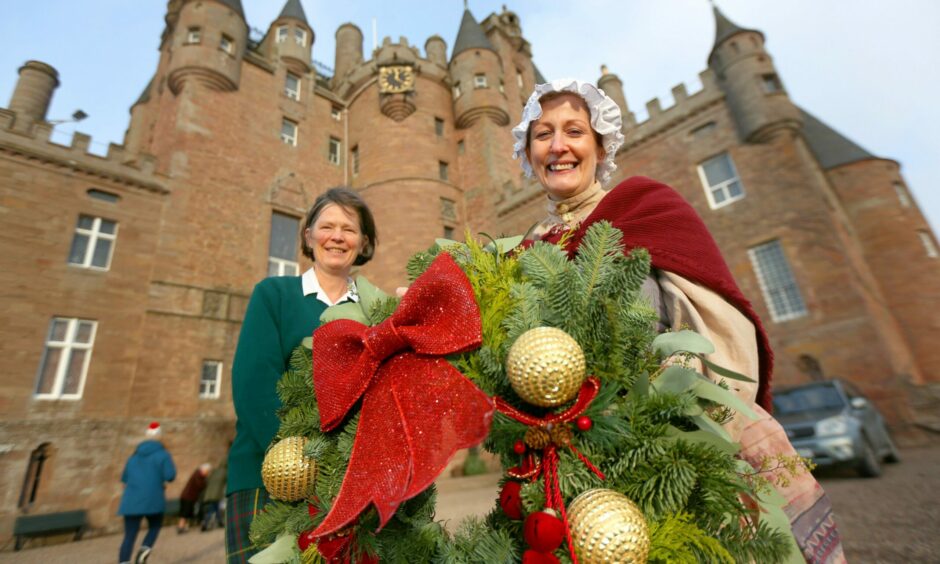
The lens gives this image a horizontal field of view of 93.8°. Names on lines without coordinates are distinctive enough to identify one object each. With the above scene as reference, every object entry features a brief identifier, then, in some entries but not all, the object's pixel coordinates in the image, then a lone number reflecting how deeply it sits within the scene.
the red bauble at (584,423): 0.98
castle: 11.43
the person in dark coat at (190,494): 10.55
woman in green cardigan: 1.96
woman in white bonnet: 1.31
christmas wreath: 0.94
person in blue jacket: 6.14
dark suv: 7.57
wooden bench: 9.69
